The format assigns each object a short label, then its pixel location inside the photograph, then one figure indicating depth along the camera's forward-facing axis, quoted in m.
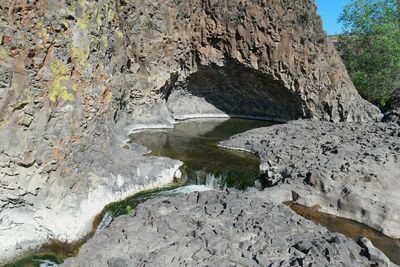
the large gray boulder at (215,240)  8.03
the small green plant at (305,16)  26.04
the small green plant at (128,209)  11.80
